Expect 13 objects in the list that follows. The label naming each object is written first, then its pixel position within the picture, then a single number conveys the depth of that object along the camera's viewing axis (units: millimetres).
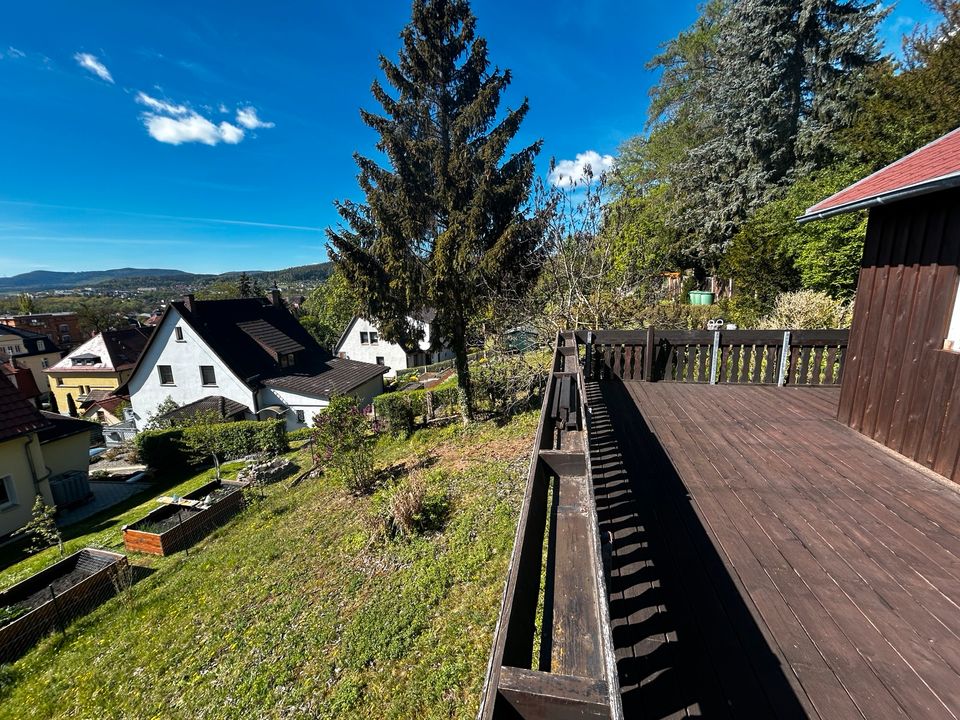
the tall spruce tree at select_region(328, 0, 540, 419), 10375
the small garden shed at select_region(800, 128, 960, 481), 3273
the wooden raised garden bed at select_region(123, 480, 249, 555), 8547
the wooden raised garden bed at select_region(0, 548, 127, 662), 6031
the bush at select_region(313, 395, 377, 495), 9266
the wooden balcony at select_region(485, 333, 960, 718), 1708
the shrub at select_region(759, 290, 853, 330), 10055
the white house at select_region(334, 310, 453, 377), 30562
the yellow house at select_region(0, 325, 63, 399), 39188
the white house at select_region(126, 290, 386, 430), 19672
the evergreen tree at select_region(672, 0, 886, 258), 14219
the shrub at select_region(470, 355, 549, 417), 11500
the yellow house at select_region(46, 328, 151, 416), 30672
